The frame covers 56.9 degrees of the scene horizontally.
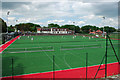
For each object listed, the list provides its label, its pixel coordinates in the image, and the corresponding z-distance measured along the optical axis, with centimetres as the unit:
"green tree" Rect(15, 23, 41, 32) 11336
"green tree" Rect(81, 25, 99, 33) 12763
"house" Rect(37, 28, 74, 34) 8931
